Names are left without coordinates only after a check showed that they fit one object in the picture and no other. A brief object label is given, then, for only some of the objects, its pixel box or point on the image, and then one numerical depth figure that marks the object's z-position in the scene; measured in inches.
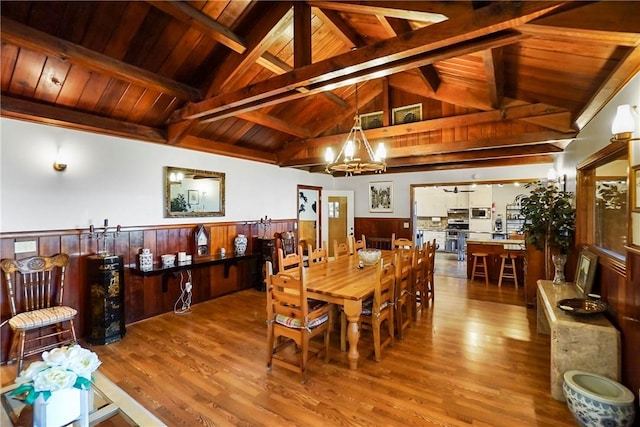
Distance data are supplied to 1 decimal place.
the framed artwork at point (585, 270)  108.7
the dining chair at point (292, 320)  103.0
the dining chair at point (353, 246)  197.5
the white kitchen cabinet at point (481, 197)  382.3
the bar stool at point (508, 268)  224.1
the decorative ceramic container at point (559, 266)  132.6
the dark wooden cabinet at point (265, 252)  220.1
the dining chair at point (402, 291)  130.9
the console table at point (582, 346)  85.8
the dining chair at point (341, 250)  174.4
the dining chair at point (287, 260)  137.6
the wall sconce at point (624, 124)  72.7
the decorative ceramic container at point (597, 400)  72.0
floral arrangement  52.1
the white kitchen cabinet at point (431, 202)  419.8
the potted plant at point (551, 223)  134.0
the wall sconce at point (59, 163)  132.1
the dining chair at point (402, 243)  198.2
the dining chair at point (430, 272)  177.9
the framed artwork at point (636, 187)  75.4
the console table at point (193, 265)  155.0
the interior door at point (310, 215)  310.0
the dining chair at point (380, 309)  114.0
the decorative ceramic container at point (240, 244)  210.8
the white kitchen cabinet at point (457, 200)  402.6
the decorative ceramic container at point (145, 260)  157.2
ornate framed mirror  176.6
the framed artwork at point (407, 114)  192.7
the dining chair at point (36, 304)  113.8
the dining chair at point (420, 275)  153.1
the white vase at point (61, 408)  54.2
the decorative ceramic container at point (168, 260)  166.1
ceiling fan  396.8
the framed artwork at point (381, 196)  306.3
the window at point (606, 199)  96.7
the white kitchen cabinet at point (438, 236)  409.4
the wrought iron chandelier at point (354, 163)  135.1
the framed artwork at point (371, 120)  208.8
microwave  383.2
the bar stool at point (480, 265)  235.9
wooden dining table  107.3
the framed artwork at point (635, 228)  73.8
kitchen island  228.1
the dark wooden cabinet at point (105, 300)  132.8
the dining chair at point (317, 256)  155.3
